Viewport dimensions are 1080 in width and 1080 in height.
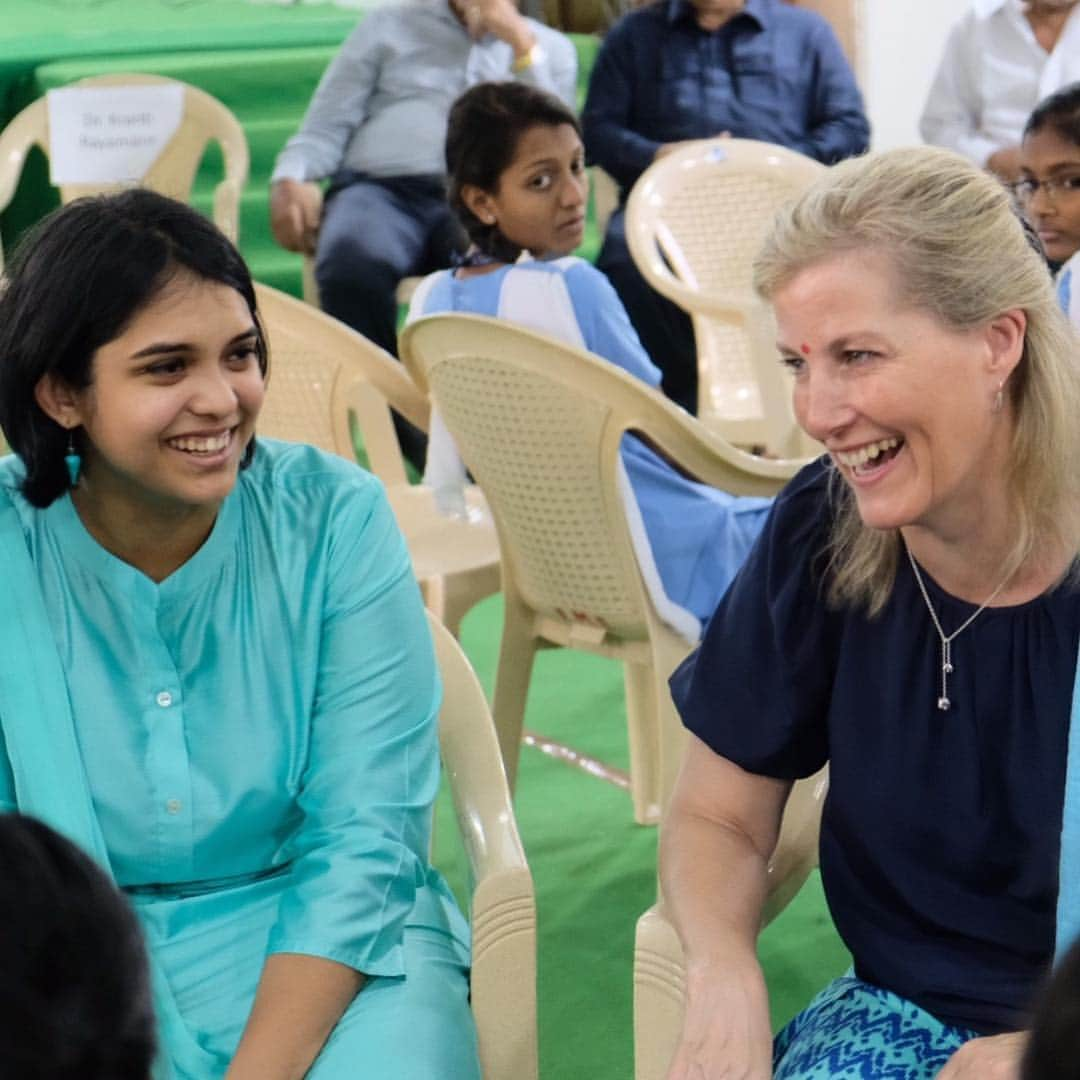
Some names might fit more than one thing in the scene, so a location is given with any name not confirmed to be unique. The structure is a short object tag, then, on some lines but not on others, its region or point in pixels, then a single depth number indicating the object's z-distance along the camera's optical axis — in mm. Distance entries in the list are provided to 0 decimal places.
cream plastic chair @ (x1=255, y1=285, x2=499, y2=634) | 3371
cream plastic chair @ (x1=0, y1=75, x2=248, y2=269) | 5711
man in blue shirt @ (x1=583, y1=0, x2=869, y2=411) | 5555
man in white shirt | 5207
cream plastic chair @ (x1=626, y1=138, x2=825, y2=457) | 4484
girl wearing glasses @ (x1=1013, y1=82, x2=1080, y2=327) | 3482
